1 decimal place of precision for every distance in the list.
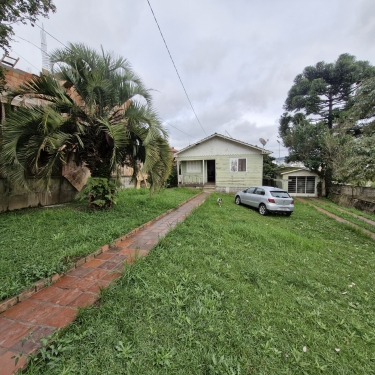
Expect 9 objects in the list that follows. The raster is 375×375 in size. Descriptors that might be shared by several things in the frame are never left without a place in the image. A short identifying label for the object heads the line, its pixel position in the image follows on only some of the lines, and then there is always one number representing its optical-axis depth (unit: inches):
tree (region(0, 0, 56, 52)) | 220.5
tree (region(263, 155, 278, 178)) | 801.6
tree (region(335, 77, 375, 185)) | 237.8
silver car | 345.1
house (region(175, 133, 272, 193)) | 626.8
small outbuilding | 648.4
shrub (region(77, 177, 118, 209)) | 230.0
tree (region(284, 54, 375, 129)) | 782.5
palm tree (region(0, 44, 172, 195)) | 184.9
